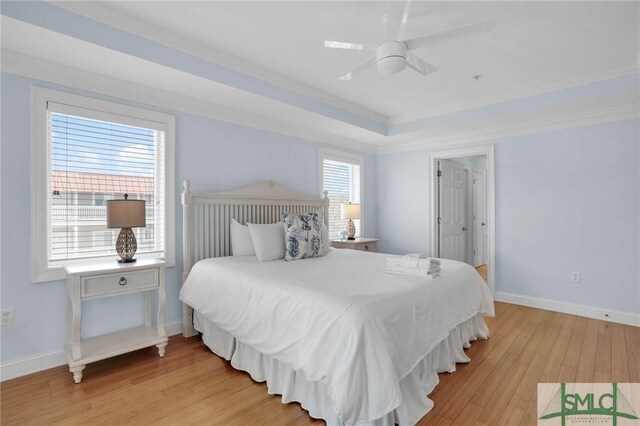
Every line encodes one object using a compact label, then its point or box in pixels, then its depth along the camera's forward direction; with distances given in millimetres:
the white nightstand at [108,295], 2279
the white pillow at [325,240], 3416
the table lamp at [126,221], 2482
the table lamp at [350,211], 4656
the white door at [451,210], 5016
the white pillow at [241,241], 3246
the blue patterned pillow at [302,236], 3109
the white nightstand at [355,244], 4488
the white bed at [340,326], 1573
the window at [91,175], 2451
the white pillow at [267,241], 3047
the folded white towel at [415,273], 2396
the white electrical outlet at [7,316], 2289
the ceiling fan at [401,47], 1902
